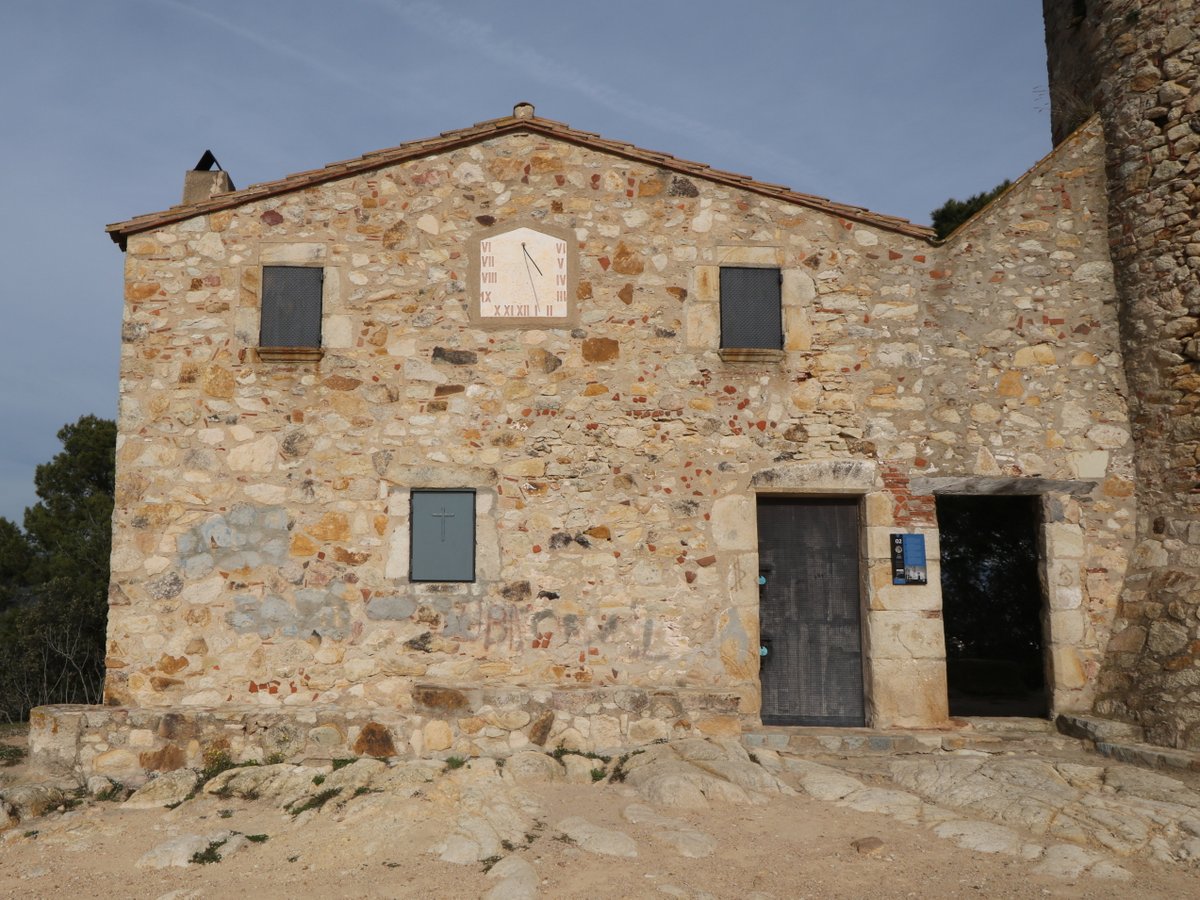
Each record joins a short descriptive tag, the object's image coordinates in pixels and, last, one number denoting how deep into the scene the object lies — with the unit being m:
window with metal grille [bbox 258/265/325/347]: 7.99
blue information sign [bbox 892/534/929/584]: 7.80
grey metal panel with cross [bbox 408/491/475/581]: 7.71
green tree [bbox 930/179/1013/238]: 14.45
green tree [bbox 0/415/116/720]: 13.30
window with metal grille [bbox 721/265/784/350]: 8.07
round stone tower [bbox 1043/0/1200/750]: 7.34
